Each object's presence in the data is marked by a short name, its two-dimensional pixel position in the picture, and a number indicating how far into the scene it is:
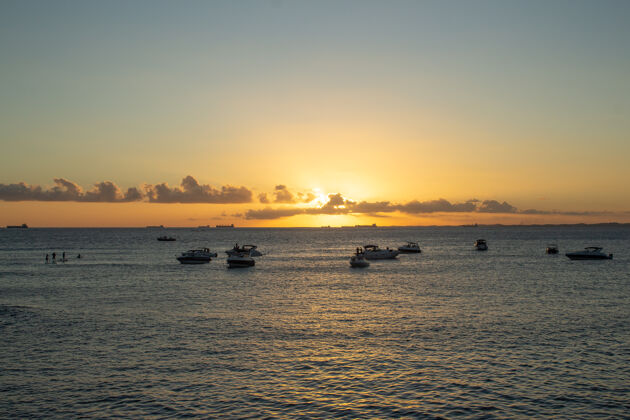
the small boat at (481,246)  166.25
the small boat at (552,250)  139.88
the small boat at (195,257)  113.00
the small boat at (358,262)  102.00
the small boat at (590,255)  112.50
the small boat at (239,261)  103.38
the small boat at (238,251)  114.19
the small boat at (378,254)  123.44
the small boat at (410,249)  150.38
